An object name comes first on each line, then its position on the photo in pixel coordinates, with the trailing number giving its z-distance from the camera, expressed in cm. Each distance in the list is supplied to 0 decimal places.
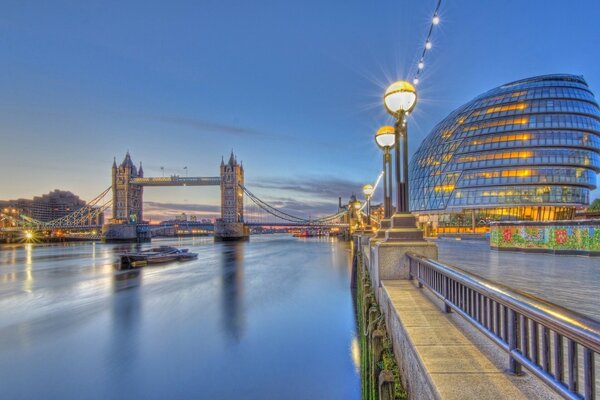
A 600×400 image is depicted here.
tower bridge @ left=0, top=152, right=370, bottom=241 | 10981
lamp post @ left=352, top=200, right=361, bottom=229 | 3939
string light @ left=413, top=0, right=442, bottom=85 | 948
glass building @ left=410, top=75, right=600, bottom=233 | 6450
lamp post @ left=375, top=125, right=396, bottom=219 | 1136
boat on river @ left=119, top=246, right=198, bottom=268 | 3859
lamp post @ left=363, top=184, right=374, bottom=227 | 2308
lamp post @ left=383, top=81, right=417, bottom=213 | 755
